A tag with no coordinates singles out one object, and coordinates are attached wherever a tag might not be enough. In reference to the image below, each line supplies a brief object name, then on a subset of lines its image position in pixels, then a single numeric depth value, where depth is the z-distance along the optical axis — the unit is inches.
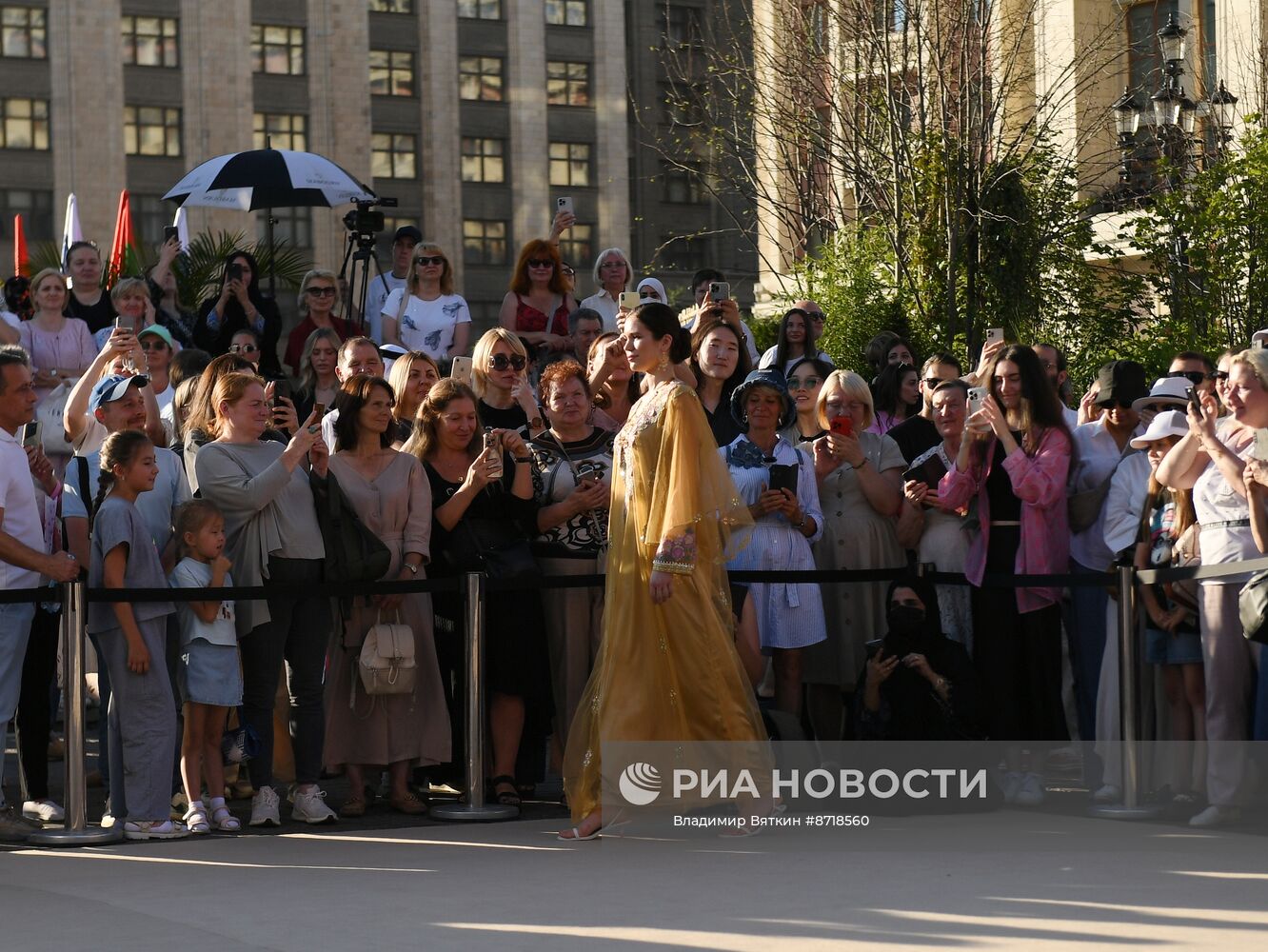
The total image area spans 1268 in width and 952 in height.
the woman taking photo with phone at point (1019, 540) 382.9
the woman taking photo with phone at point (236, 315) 561.0
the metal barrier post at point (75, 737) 343.3
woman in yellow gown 343.0
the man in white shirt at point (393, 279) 603.5
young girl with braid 346.9
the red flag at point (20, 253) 1015.0
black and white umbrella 634.8
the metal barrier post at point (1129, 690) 362.3
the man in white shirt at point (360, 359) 450.3
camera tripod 633.0
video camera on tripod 641.0
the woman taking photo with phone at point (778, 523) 387.5
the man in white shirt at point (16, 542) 347.6
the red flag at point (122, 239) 860.0
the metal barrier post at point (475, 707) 367.9
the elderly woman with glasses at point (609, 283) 551.2
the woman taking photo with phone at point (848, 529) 396.2
